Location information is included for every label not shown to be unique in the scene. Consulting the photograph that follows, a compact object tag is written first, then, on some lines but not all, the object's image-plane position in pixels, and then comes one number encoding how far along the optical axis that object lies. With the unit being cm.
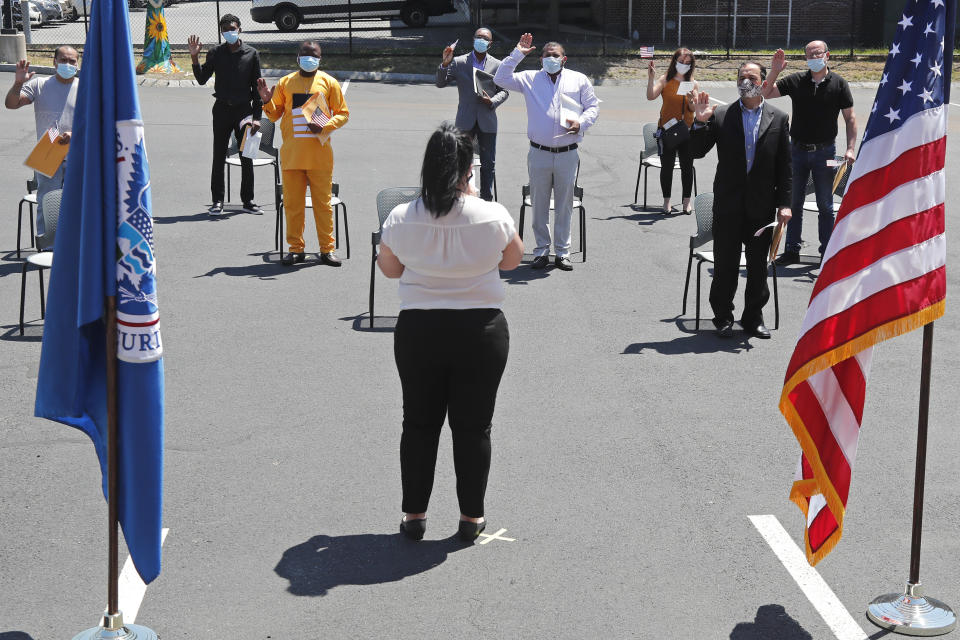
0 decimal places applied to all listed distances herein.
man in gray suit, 1341
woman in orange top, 1289
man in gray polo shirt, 1115
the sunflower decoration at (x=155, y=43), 2688
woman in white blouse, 575
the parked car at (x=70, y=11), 4150
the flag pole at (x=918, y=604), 528
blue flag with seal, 475
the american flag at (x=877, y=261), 533
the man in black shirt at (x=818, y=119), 1143
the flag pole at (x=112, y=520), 496
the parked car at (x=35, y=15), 3803
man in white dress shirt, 1165
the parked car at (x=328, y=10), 3547
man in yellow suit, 1138
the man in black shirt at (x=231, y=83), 1352
